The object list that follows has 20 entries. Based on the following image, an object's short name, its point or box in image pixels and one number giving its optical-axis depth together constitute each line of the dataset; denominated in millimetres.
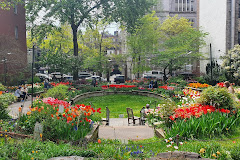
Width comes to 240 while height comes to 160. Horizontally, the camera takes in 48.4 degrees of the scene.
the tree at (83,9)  27712
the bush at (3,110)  10055
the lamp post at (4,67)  27534
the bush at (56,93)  16181
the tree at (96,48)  43312
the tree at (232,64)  24422
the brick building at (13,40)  30030
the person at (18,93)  19684
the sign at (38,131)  6332
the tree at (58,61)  29406
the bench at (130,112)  12199
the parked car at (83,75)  51500
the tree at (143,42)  39906
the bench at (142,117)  11830
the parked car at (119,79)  44369
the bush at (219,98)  9248
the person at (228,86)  12305
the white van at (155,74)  45500
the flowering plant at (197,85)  24141
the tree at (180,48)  36562
